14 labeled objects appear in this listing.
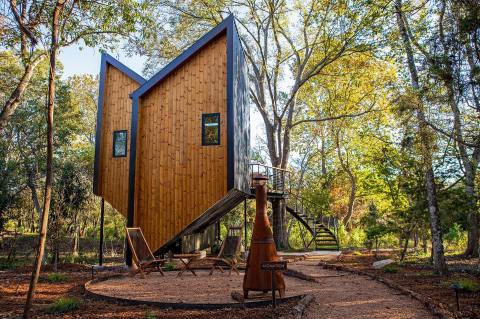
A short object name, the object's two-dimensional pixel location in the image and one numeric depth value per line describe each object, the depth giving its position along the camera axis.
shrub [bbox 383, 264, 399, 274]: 10.09
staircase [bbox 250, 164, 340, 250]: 18.39
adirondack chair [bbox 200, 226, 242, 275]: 10.16
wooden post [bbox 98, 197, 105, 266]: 13.34
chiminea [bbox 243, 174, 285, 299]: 6.20
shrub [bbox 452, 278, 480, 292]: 6.69
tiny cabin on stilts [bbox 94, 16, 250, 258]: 11.81
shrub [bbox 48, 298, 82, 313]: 5.66
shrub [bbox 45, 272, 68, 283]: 9.12
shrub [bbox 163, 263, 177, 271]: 11.77
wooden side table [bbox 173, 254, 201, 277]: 9.94
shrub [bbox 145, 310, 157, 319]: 5.14
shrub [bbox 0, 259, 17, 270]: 12.59
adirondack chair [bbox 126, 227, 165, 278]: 10.21
